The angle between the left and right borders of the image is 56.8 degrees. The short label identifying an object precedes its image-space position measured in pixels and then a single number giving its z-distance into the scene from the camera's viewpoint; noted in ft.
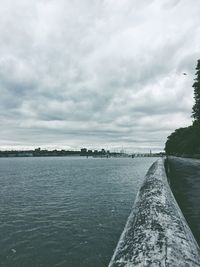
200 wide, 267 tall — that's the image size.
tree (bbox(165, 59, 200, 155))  120.35
